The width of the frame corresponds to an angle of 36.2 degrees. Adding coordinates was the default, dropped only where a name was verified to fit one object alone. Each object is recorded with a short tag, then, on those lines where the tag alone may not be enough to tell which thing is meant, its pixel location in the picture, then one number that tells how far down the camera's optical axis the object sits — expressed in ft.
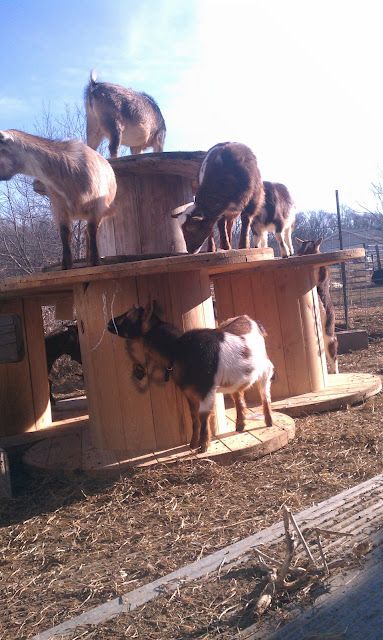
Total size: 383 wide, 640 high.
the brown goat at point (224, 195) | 17.02
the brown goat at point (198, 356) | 15.52
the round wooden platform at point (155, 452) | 15.47
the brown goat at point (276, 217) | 24.13
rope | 16.52
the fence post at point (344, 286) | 41.43
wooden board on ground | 8.41
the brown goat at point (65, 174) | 15.49
